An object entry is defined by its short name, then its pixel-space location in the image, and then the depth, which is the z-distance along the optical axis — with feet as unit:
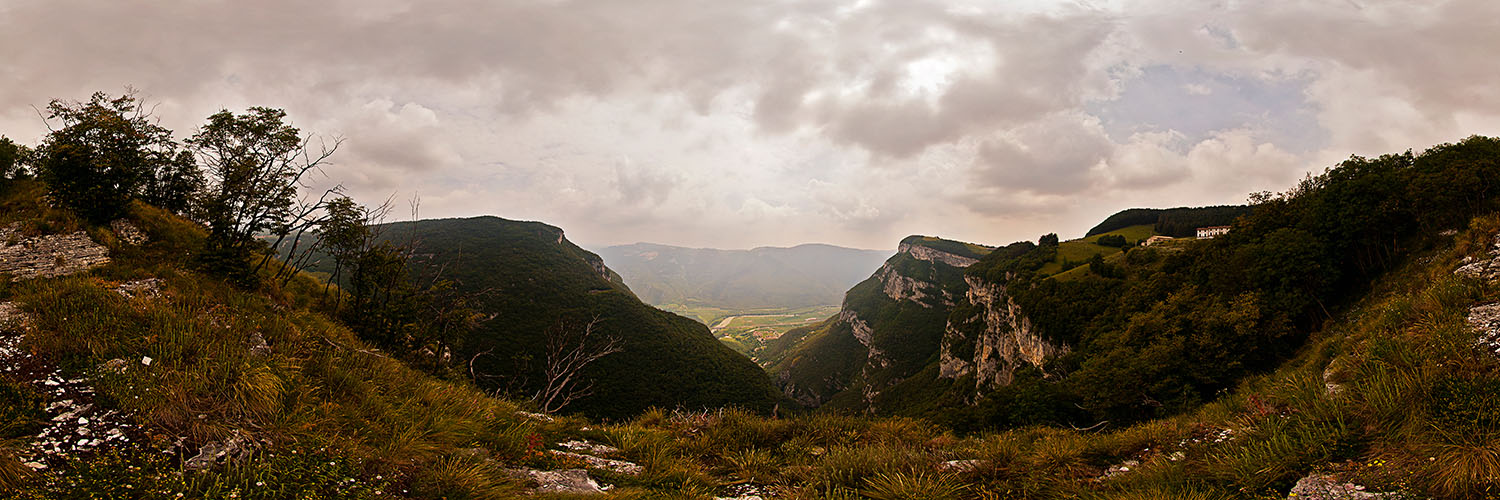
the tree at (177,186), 46.55
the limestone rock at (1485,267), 24.93
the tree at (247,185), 43.50
